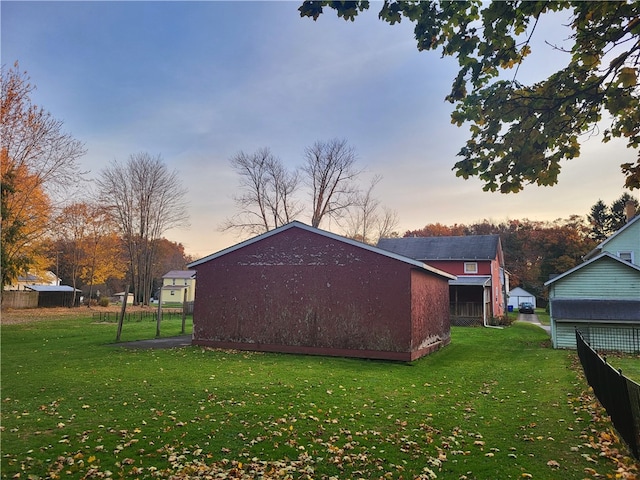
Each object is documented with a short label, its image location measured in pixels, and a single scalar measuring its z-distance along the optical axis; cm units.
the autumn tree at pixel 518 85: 517
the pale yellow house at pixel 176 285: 6731
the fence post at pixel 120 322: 1952
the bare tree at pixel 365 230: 5235
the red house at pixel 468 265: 3402
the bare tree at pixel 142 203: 4993
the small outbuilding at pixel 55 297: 4231
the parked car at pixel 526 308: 5255
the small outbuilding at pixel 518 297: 6081
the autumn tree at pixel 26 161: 2299
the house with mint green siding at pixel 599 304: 1880
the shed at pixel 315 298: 1568
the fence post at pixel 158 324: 2203
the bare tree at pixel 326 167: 4784
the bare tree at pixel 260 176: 4803
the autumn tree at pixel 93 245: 4581
